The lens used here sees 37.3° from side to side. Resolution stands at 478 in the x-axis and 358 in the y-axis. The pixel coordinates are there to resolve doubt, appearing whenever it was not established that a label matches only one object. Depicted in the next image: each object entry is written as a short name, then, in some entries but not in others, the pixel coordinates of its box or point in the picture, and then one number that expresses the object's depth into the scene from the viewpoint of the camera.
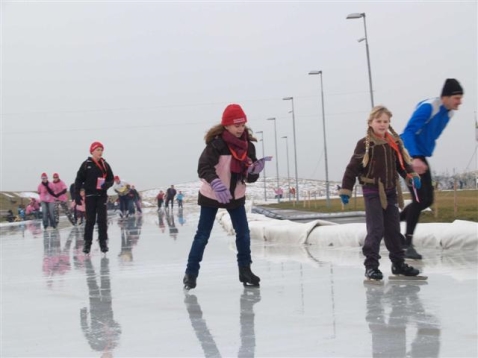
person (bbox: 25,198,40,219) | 36.94
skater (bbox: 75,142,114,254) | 10.30
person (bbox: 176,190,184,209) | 54.53
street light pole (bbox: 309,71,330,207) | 44.78
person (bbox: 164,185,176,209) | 47.79
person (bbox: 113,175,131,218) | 29.22
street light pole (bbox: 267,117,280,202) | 79.31
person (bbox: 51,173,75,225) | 20.56
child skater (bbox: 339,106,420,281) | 6.14
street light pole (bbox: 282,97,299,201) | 61.31
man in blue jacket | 6.95
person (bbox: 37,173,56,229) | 20.20
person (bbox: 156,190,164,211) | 51.69
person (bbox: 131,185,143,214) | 34.60
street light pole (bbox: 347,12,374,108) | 31.38
